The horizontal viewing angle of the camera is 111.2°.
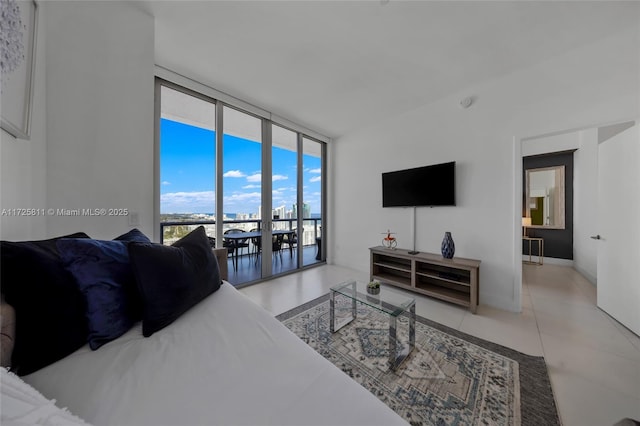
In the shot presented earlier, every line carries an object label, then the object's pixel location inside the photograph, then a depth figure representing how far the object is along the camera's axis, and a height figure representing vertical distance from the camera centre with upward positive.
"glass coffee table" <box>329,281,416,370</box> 1.56 -0.74
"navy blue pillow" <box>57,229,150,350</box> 0.86 -0.31
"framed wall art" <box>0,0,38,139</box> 0.94 +0.70
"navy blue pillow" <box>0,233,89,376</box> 0.72 -0.34
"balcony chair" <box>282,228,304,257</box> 4.52 -0.57
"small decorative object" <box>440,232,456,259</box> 2.75 -0.42
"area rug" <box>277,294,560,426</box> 1.23 -1.10
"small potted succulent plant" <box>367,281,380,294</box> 2.04 -0.70
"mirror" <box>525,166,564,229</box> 4.32 +0.35
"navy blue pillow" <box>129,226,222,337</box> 0.96 -0.33
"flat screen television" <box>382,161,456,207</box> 2.94 +0.39
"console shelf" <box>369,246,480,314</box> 2.47 -0.79
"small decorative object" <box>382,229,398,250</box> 3.41 -0.45
